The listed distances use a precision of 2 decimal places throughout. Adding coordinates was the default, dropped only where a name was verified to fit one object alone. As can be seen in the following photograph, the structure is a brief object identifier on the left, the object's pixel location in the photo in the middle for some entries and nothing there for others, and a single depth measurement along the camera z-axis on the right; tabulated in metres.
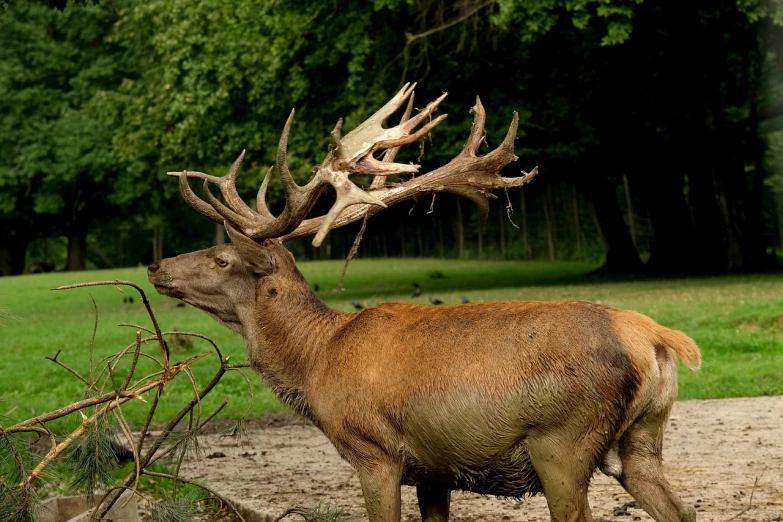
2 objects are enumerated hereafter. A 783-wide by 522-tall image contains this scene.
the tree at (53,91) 86.94
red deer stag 10.93
